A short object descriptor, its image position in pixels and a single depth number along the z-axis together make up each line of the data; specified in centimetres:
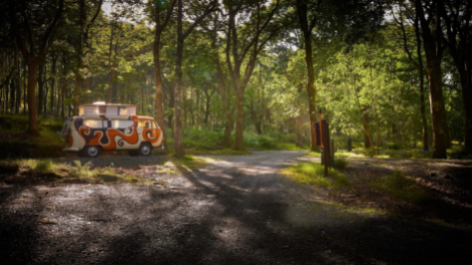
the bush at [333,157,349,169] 1156
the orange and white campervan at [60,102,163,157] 1398
